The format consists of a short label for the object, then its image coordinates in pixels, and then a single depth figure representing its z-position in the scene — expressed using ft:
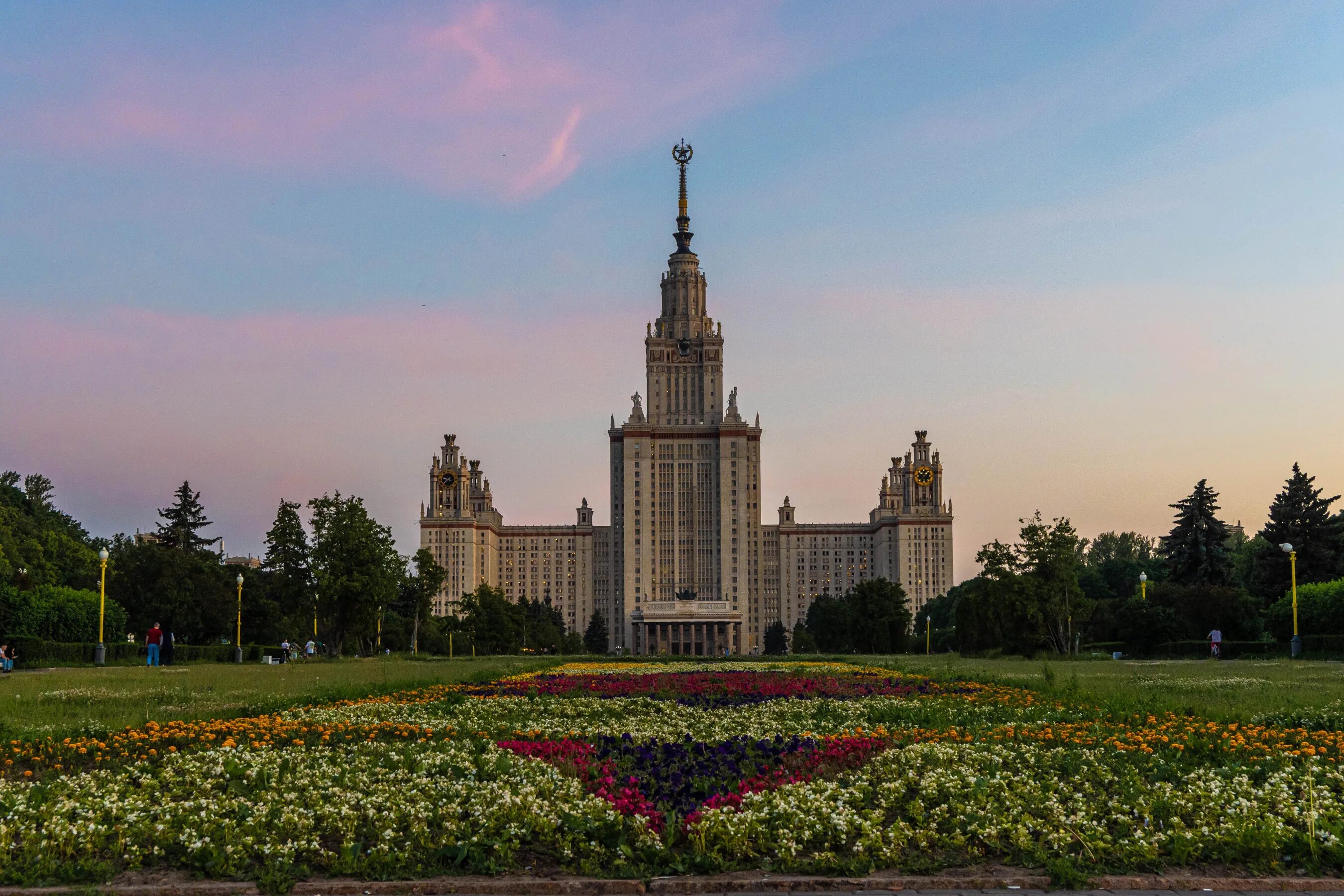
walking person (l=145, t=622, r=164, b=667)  136.15
